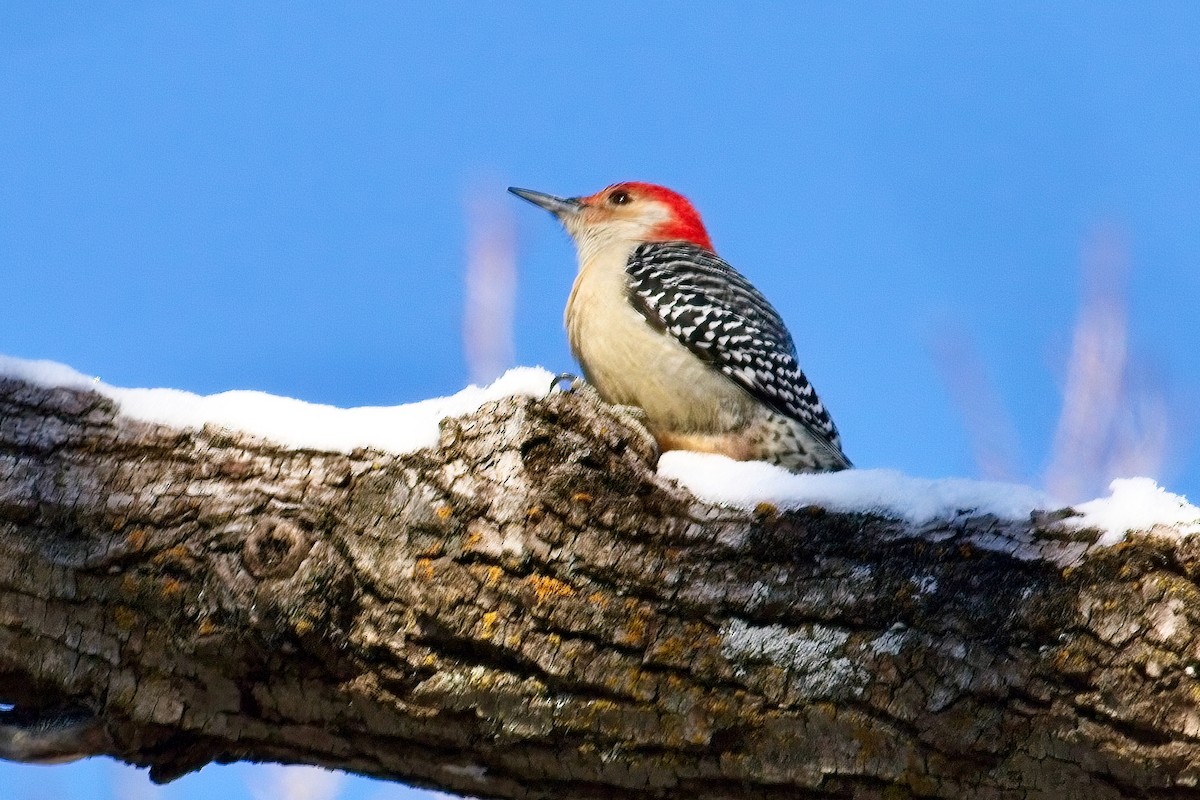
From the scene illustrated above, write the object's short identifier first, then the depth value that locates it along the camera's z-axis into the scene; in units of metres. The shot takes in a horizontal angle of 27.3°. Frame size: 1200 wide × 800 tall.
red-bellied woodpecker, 10.73
